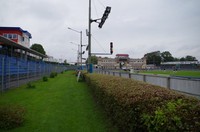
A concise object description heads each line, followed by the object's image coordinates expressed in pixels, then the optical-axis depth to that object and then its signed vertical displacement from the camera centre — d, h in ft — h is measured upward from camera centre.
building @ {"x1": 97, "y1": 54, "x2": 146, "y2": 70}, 346.03 +11.07
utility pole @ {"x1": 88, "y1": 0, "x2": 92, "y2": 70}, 53.06 +8.51
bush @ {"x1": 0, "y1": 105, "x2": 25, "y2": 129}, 15.44 -4.92
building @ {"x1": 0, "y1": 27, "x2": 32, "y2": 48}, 120.25 +24.10
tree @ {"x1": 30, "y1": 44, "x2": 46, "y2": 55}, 230.68 +26.39
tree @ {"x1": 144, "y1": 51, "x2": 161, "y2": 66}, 411.95 +21.81
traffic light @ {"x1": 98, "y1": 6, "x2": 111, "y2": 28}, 33.33 +10.65
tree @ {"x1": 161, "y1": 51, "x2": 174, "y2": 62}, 421.59 +27.12
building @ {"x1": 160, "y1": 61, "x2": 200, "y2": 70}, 335.34 +5.96
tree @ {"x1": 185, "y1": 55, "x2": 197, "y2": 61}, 428.56 +22.97
